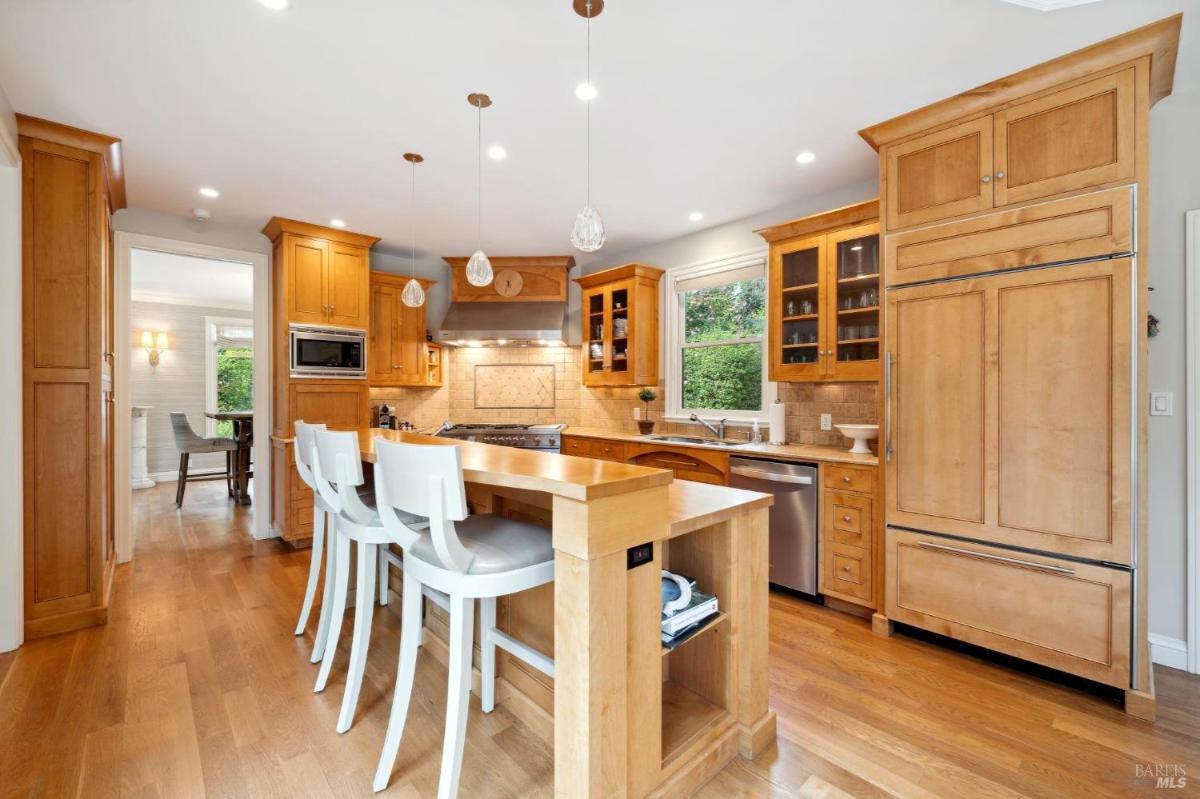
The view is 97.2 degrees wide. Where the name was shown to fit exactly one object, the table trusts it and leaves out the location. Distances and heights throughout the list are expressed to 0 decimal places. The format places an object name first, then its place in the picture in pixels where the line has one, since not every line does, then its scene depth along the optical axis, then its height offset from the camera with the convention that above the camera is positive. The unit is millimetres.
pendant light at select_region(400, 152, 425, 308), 3061 +730
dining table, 5773 -609
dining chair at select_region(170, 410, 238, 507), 5824 -501
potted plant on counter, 4688 -205
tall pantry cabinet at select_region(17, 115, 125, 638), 2627 +124
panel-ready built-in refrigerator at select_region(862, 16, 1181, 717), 2047 +152
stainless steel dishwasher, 3102 -731
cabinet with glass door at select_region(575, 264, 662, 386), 4645 +634
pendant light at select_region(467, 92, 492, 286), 2453 +730
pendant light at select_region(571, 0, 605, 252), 2113 +666
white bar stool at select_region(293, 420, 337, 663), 2389 -710
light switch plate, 2400 -39
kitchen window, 4168 +476
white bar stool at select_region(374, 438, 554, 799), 1382 -473
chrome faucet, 4167 -248
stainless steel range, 4863 -355
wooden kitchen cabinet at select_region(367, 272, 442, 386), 4844 +540
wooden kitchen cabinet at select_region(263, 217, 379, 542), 4141 +652
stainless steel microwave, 4168 +364
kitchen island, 1338 -693
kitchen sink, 3729 -335
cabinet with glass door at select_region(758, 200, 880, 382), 3203 +642
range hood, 4961 +691
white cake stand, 3137 -232
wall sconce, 7102 +715
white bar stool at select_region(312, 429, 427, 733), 1884 -517
